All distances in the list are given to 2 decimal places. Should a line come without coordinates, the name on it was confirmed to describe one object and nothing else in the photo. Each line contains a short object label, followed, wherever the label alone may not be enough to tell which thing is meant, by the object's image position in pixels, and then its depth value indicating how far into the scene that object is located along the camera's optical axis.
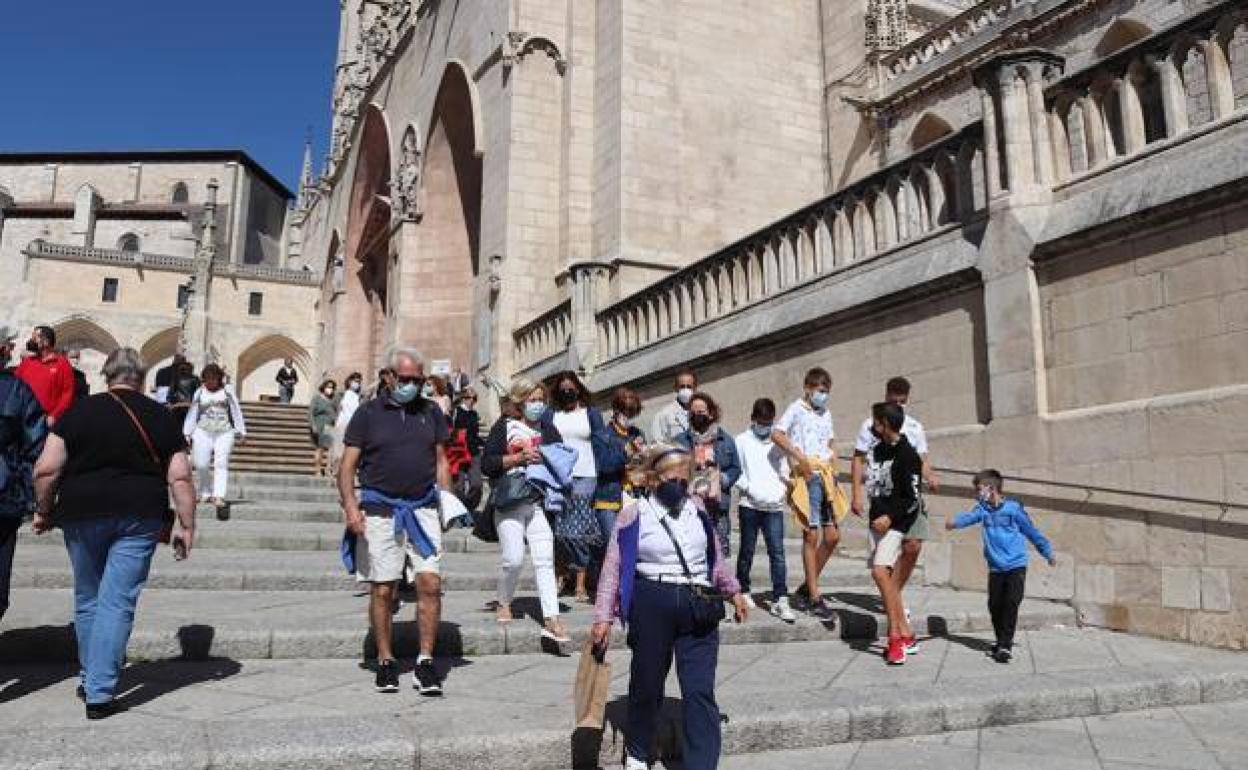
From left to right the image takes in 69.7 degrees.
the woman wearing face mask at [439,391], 9.69
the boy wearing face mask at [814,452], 6.32
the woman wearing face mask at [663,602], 3.42
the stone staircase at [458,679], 3.31
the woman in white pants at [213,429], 9.47
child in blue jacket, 5.48
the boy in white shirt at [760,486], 6.40
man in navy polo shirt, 4.38
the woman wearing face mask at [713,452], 5.94
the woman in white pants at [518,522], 5.33
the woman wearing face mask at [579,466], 5.89
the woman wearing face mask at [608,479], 5.98
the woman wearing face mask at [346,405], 11.30
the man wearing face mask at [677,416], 6.94
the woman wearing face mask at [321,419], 14.14
